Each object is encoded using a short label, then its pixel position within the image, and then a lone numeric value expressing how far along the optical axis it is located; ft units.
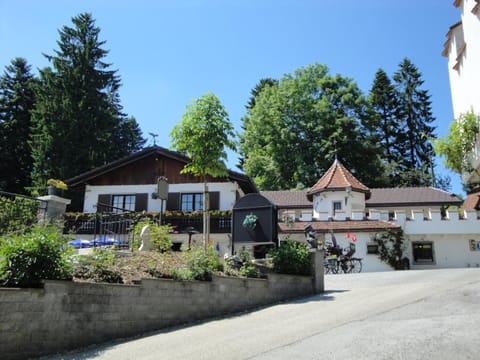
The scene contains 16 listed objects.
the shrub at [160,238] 39.34
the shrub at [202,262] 30.50
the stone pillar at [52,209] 35.27
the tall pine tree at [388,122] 150.01
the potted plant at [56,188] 36.88
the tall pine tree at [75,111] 113.29
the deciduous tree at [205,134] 42.91
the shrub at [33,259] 20.99
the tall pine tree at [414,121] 154.10
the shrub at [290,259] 37.45
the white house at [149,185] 77.56
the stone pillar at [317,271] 38.42
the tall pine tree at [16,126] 121.08
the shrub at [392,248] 73.82
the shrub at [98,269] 24.76
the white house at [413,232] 75.56
